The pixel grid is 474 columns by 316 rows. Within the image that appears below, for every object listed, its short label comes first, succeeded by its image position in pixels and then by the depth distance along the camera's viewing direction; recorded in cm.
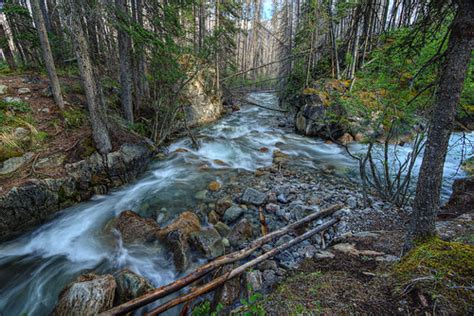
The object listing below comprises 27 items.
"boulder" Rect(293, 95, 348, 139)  1063
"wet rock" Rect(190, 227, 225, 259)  429
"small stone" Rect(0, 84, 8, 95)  677
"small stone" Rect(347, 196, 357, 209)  521
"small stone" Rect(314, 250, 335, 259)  326
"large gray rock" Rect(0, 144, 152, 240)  476
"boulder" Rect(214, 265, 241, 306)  317
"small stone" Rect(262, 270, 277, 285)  334
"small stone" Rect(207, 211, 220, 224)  538
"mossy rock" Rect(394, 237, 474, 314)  162
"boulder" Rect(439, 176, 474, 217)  461
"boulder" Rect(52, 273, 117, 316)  287
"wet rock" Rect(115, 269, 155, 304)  328
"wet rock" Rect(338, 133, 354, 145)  1035
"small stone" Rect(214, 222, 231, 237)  491
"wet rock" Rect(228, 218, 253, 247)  459
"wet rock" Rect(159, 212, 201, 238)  469
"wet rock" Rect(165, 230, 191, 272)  412
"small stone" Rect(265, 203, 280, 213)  552
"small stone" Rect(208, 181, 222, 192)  686
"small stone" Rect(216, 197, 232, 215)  568
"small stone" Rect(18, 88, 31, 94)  715
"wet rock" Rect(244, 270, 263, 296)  315
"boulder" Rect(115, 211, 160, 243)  477
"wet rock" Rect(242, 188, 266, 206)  589
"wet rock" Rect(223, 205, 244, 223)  538
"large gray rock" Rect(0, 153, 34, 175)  506
